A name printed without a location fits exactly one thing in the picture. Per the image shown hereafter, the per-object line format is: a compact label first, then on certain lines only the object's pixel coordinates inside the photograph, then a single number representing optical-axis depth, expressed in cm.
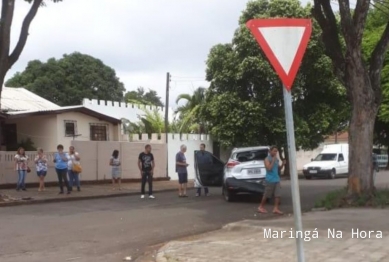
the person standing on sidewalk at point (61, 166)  2022
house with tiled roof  2638
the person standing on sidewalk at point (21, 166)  2062
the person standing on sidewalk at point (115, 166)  2225
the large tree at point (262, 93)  3006
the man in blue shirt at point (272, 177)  1408
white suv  1722
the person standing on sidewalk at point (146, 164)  1914
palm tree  3428
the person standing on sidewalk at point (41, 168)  2092
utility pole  3018
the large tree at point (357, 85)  1443
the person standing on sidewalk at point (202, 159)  1952
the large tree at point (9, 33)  1744
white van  3438
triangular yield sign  547
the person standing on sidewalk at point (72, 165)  2100
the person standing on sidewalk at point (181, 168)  1961
